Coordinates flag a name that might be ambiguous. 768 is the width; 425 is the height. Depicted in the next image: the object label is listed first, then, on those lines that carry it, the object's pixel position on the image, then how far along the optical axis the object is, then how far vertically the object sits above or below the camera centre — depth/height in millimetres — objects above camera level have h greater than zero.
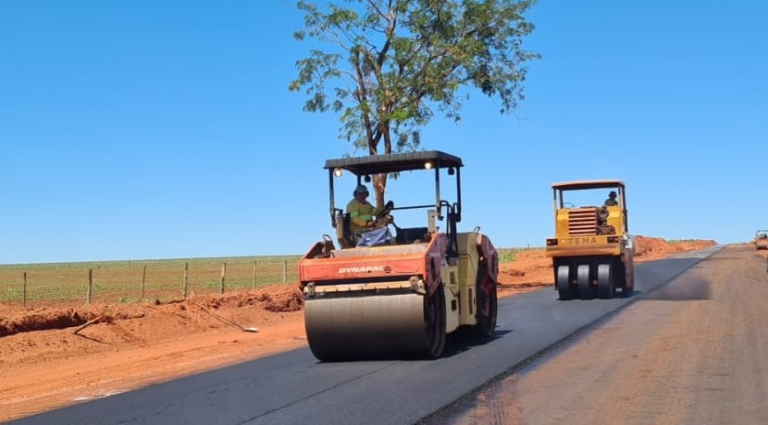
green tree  27734 +6914
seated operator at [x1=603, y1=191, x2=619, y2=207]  22384 +1782
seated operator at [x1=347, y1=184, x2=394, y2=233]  12148 +867
